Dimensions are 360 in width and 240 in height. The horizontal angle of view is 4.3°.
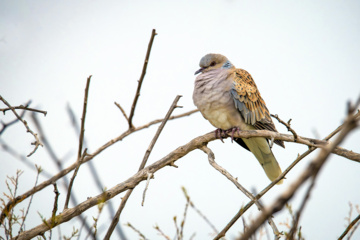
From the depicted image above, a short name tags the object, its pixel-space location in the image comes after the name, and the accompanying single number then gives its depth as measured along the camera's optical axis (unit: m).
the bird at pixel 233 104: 7.32
